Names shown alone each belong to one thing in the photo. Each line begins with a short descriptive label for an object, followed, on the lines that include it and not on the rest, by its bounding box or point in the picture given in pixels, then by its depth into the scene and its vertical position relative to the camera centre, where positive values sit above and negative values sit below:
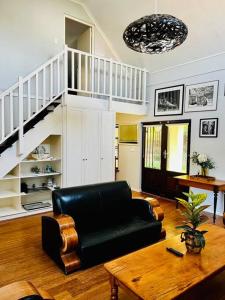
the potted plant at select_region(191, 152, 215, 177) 4.53 -0.43
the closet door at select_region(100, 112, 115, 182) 5.30 -0.15
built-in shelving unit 4.23 -0.93
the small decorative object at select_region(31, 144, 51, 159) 4.71 -0.29
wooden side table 3.99 -0.79
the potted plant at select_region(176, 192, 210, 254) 2.07 -0.81
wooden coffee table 1.60 -1.06
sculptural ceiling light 2.38 +1.22
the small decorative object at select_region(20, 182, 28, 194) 4.53 -1.01
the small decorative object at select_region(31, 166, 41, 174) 4.76 -0.67
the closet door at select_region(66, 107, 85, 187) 4.77 -0.21
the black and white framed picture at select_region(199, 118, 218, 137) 4.61 +0.30
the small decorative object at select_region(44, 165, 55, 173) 4.86 -0.67
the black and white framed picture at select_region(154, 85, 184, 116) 5.27 +1.00
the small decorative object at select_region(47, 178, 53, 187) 4.92 -0.96
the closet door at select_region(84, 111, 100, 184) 5.04 -0.15
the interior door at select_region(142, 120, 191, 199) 5.28 -0.35
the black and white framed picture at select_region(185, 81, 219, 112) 4.63 +0.98
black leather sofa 2.54 -1.14
